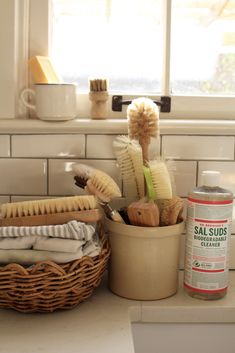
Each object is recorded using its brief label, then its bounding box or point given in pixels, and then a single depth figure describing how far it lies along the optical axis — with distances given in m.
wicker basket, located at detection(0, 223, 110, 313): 0.78
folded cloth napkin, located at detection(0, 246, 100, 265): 0.81
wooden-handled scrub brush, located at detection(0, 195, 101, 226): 0.85
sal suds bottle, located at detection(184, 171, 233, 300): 0.89
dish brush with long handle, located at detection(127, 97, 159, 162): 0.92
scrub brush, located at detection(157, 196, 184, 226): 0.90
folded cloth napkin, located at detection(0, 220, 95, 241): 0.82
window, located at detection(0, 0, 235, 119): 1.08
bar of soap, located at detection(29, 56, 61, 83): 1.01
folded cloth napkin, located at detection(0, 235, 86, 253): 0.81
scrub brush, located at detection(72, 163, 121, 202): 0.89
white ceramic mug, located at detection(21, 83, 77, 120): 0.97
